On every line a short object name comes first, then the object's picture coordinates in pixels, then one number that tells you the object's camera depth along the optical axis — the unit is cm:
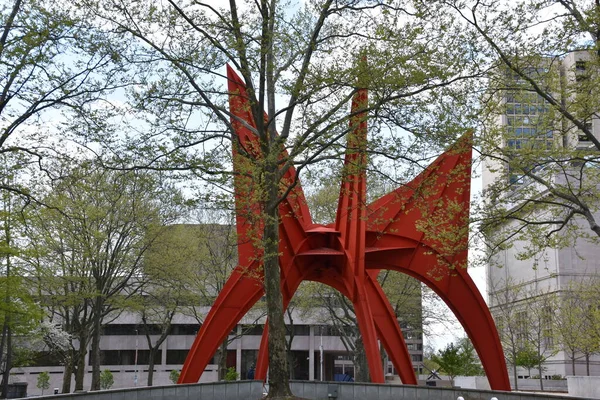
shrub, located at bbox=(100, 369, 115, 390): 4659
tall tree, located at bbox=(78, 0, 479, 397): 1422
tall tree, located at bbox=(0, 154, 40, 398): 1981
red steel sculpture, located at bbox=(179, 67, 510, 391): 2105
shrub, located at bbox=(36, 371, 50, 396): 4654
